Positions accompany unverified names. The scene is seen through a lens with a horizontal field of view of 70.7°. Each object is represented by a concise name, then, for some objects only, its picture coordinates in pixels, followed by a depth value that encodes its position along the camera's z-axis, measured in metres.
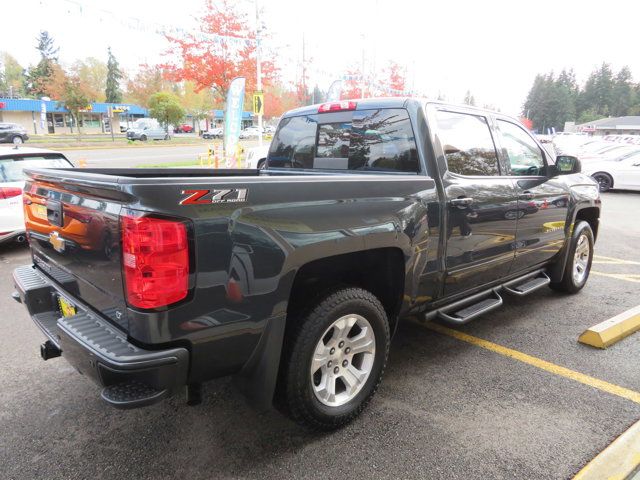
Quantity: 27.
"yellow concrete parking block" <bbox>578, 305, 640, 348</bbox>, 3.74
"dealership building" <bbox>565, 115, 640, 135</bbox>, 70.12
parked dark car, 32.38
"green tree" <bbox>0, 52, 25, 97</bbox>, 74.69
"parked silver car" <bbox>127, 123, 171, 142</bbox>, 41.56
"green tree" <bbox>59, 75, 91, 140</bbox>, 35.72
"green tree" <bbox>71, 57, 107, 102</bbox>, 42.03
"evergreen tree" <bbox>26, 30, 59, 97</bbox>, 66.19
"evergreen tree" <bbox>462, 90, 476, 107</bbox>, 81.39
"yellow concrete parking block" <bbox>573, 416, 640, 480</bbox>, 2.28
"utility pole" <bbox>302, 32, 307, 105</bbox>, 24.92
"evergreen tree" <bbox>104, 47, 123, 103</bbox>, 70.50
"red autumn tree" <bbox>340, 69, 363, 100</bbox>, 32.34
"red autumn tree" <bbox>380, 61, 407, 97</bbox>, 33.38
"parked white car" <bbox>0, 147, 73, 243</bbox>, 5.96
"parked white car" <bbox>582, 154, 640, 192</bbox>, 14.77
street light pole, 15.90
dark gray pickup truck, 1.89
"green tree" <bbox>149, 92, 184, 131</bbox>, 42.28
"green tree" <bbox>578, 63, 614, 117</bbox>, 98.00
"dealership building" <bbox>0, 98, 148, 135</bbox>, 47.97
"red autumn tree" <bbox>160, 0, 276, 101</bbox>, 19.84
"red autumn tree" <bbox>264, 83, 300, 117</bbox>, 45.34
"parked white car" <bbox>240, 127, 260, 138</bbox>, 56.26
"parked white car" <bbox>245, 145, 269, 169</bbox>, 14.99
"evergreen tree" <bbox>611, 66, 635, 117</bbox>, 95.69
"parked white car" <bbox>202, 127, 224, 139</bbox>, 52.28
